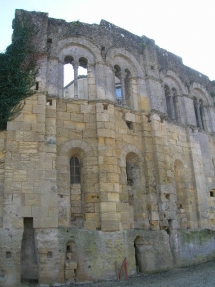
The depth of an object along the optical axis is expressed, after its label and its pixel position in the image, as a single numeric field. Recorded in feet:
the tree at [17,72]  33.53
